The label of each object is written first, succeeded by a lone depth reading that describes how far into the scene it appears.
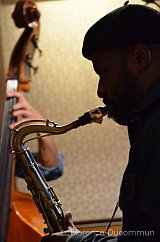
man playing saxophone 1.38
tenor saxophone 2.00
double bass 2.46
